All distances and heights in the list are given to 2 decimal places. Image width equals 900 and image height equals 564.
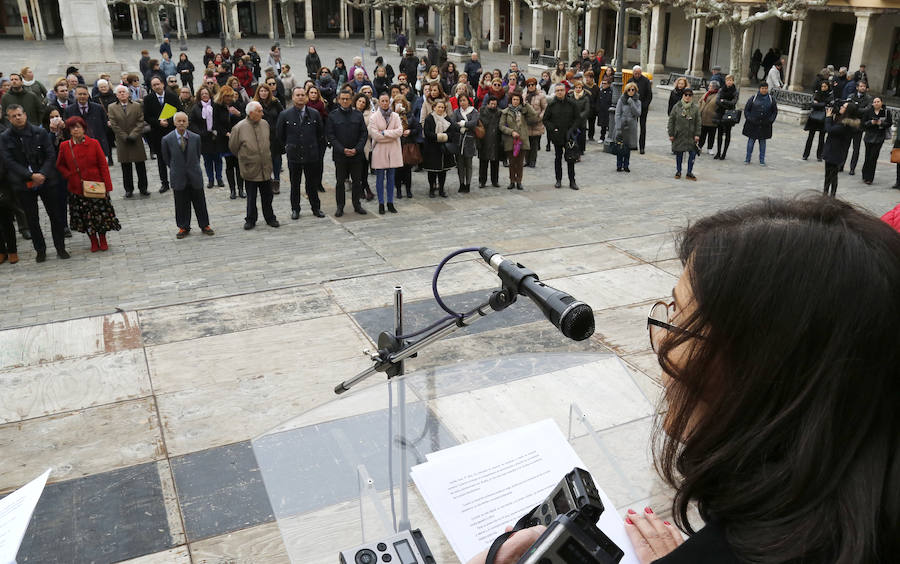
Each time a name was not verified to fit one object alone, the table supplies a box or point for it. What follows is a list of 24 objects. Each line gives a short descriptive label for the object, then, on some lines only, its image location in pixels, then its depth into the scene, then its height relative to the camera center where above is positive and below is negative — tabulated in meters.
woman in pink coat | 11.58 -1.74
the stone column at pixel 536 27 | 43.44 -0.38
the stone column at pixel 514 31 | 46.09 -0.63
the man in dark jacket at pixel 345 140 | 11.42 -1.71
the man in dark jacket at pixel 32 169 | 9.16 -1.70
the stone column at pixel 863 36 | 24.45 -0.54
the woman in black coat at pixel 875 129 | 13.52 -1.87
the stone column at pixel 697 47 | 33.41 -1.17
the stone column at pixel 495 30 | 49.44 -0.61
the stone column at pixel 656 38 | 34.91 -0.81
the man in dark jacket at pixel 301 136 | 11.12 -1.61
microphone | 2.06 -0.78
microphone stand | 2.53 -1.27
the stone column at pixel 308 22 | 54.00 -0.05
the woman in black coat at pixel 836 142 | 12.85 -2.00
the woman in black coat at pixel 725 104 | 15.70 -1.66
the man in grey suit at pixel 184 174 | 10.35 -1.97
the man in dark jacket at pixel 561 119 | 13.38 -1.66
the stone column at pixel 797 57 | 28.31 -1.37
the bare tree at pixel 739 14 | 23.22 +0.14
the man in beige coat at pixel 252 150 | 10.61 -1.70
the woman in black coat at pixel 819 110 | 15.66 -1.79
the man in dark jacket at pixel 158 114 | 13.08 -1.51
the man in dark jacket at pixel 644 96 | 16.71 -1.60
